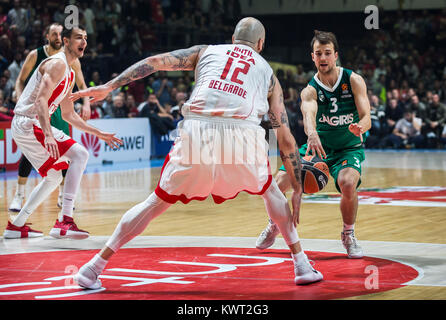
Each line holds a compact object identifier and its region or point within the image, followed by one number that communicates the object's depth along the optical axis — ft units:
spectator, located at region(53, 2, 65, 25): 70.44
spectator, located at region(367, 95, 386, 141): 73.06
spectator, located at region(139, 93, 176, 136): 61.67
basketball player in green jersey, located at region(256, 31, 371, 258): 23.04
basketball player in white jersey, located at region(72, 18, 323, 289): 17.83
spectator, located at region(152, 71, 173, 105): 70.74
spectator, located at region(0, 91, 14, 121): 52.37
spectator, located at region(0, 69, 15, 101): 58.34
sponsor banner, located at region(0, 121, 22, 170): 50.11
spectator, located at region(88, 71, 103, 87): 64.13
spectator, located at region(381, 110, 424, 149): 72.13
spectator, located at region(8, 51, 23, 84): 60.73
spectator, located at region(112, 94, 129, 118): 61.46
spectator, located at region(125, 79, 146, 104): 74.23
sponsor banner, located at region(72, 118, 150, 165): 56.13
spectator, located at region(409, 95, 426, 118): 72.38
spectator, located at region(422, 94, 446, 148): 71.36
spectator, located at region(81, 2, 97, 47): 71.36
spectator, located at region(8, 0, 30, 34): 67.15
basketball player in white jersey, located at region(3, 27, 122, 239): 25.64
